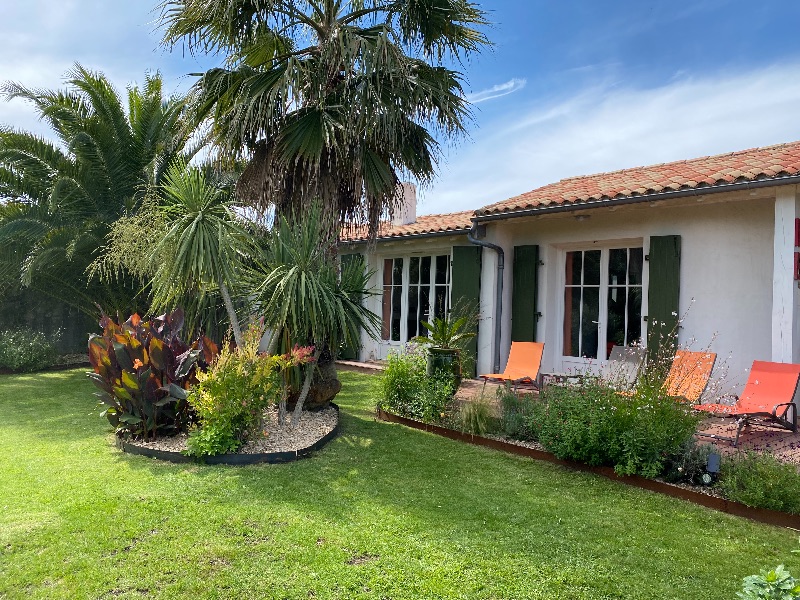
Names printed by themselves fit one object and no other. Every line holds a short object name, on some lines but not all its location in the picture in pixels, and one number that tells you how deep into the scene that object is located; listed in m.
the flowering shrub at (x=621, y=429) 4.71
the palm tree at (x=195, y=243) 5.88
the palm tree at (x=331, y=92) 7.04
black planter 7.22
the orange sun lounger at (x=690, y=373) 6.04
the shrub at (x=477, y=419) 6.27
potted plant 7.26
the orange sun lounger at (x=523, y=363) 8.21
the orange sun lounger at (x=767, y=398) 5.74
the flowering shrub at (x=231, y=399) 5.29
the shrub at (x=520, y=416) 5.87
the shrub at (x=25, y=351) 12.30
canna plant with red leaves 5.76
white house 7.01
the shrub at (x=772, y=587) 1.97
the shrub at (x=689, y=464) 4.63
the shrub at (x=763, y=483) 3.96
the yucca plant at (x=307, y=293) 5.82
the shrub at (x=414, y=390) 6.80
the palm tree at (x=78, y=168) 10.85
